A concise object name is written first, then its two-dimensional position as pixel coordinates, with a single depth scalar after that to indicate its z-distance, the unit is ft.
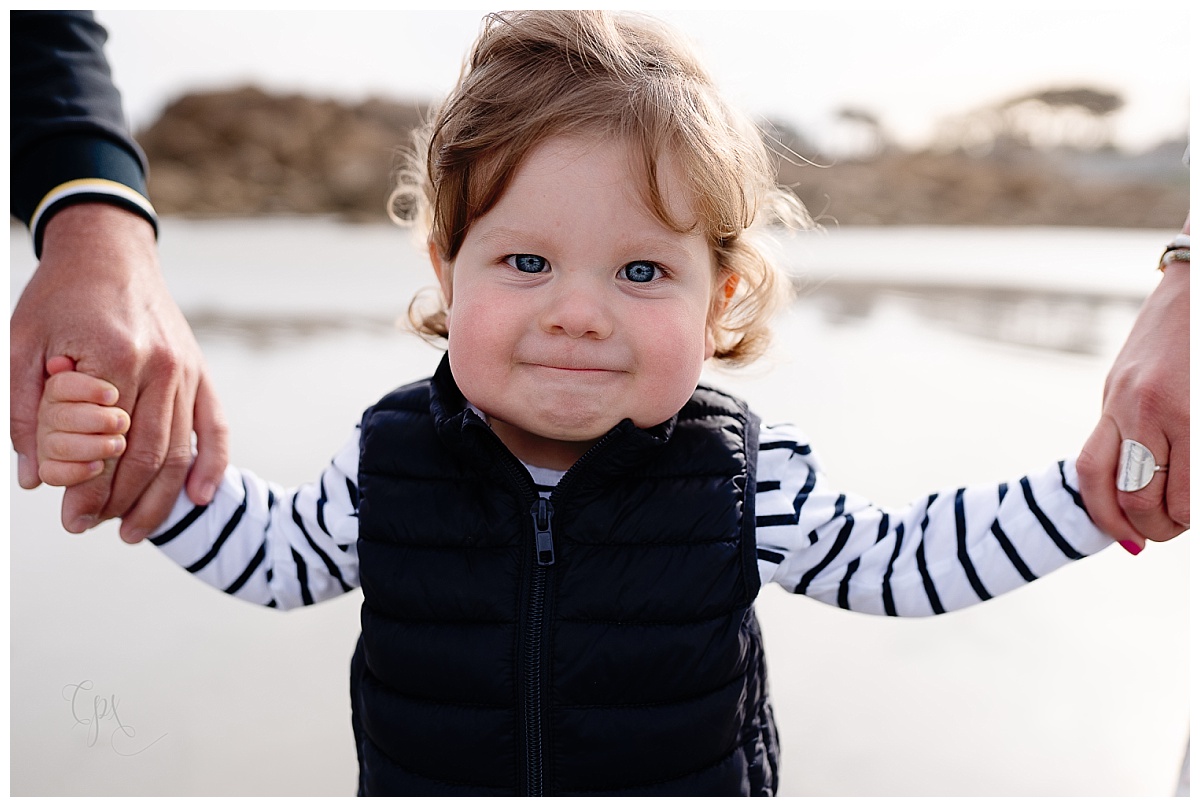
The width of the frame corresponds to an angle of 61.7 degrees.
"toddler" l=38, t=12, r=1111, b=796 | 2.49
